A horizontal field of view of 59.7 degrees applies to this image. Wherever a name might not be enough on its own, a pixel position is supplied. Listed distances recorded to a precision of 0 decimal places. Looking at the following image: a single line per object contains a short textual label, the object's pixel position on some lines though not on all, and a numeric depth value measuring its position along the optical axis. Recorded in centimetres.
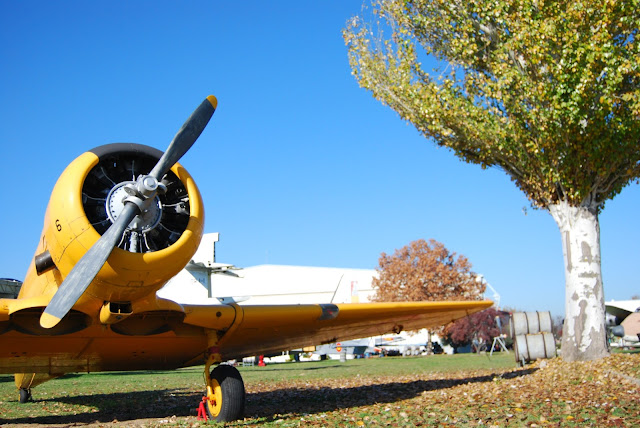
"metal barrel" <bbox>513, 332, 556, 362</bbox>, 1394
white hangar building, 6769
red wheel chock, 725
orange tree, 5000
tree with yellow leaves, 1138
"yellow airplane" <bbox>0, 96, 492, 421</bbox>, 597
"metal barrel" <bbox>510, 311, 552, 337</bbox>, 1419
